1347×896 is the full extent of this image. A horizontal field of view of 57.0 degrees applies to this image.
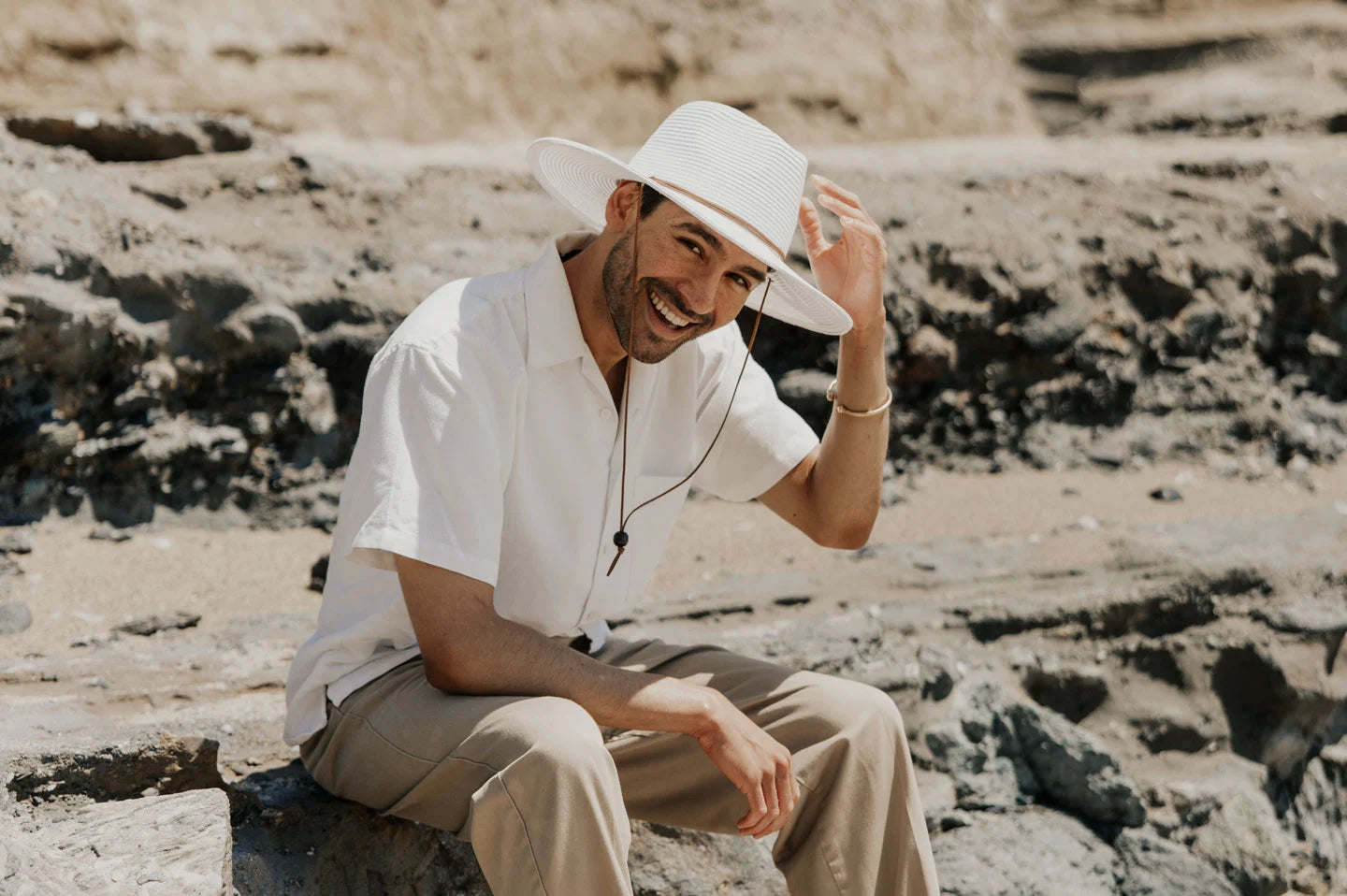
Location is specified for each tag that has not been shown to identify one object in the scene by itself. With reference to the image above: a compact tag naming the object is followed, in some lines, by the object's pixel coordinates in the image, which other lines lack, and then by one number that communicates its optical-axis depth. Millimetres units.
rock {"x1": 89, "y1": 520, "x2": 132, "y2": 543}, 3912
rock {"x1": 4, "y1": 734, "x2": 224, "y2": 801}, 2283
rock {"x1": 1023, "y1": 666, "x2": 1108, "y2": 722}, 4023
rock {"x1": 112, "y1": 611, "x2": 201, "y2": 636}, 3400
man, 1987
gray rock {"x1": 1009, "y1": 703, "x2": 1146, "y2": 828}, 3475
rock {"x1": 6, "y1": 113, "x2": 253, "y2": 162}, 4879
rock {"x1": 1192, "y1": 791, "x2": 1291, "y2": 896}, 3629
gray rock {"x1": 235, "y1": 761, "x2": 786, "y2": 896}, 2367
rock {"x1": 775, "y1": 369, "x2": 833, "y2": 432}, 5082
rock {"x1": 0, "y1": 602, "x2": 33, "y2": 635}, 3330
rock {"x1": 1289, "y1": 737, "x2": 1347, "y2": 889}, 4078
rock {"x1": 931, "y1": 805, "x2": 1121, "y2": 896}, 3166
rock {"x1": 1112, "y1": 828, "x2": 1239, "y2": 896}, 3318
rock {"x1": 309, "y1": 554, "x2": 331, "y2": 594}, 3799
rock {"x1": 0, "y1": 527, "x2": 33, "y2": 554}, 3713
